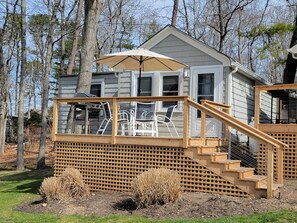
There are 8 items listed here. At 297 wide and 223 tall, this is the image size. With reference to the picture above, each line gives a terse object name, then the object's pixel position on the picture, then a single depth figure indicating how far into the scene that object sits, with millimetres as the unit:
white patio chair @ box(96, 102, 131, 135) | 8188
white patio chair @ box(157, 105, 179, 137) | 8341
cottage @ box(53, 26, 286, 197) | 6625
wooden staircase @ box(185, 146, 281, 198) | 6230
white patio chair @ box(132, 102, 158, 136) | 8007
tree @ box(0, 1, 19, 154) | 18375
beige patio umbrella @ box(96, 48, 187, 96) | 8630
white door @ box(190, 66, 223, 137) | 10180
